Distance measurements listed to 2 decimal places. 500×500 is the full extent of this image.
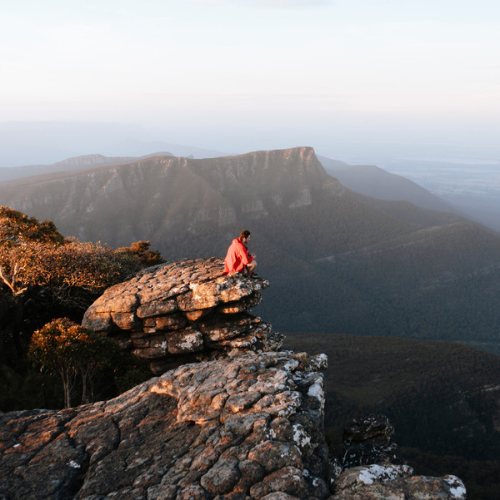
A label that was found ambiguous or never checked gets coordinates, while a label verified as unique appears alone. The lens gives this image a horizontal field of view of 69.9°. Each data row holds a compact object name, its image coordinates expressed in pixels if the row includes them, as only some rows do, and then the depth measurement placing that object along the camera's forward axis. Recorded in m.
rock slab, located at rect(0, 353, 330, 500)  7.60
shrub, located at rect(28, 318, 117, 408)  16.41
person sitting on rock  18.34
